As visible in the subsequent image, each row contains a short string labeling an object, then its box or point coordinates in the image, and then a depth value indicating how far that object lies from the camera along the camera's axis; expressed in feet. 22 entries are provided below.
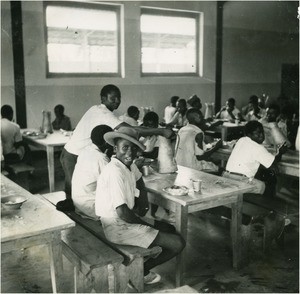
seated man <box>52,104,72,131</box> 24.73
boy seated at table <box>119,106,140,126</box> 20.76
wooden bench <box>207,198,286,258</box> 11.95
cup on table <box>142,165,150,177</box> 12.69
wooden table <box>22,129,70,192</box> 18.25
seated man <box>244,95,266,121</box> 27.25
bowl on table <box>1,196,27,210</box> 8.92
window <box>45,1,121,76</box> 27.94
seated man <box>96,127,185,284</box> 9.29
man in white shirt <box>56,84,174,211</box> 12.07
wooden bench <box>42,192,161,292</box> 9.17
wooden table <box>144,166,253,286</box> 10.42
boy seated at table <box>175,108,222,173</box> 15.61
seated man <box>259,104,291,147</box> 17.38
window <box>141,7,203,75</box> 31.81
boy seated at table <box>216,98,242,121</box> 28.68
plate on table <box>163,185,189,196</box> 10.61
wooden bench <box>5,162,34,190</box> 17.56
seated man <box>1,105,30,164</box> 18.57
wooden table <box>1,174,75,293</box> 7.87
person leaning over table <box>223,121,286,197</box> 13.19
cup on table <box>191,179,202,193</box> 10.78
